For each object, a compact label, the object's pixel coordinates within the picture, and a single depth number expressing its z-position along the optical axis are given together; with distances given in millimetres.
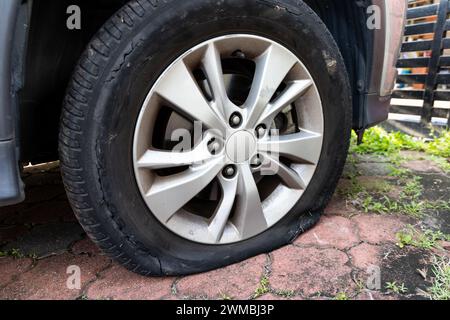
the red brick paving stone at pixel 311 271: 1230
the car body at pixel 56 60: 959
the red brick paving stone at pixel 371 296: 1170
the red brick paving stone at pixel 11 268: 1327
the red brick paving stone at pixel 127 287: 1223
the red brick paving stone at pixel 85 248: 1476
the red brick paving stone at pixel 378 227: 1523
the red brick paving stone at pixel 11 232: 1620
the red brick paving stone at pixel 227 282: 1223
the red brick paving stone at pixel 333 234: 1492
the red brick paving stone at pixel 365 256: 1341
